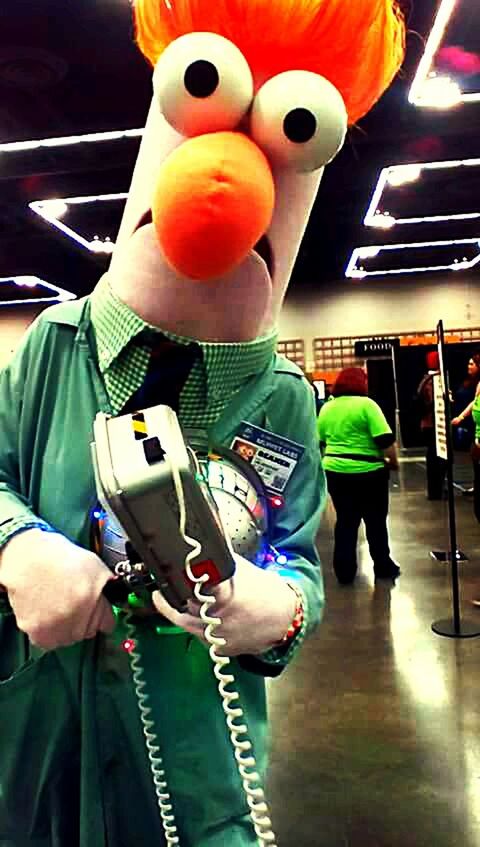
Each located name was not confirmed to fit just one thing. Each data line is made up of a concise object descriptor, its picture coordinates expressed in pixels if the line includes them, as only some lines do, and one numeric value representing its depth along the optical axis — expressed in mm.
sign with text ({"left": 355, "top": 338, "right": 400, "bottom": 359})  11719
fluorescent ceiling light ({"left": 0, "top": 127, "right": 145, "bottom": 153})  4855
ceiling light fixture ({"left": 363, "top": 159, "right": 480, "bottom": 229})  6254
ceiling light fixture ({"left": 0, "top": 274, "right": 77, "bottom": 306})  10210
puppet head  678
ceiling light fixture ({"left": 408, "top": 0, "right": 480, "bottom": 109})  3772
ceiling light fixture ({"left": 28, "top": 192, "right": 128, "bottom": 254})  6508
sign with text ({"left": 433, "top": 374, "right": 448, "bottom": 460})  3757
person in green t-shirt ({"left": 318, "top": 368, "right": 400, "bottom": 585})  4023
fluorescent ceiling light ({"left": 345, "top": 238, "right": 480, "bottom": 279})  9492
